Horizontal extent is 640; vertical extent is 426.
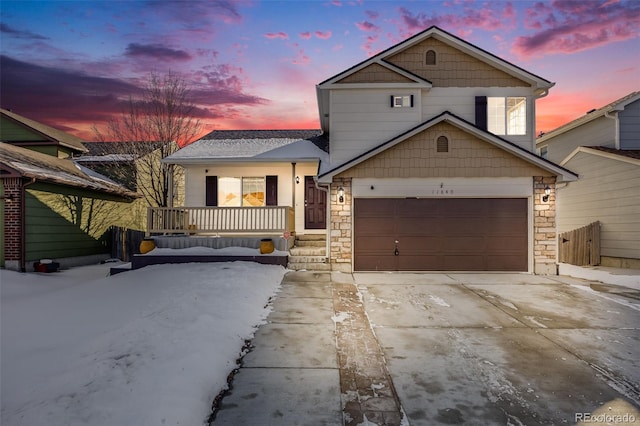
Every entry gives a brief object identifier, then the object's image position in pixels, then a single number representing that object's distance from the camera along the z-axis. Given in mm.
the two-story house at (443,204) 10102
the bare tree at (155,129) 15859
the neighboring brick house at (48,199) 10414
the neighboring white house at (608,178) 11422
